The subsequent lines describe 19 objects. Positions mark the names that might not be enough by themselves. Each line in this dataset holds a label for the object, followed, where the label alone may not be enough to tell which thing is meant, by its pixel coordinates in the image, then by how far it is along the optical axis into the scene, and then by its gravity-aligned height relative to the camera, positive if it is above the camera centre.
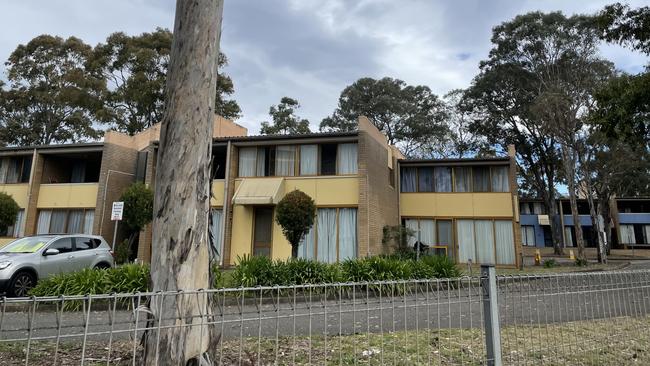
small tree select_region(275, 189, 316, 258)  15.10 +1.47
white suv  10.93 -0.10
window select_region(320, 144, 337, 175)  19.64 +4.54
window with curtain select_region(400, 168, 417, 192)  24.22 +4.49
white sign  14.34 +1.47
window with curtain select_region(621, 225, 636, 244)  44.09 +2.73
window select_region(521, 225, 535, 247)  44.97 +2.74
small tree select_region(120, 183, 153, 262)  17.48 +2.00
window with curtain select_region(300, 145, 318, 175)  19.72 +4.51
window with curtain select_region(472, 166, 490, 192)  22.89 +4.34
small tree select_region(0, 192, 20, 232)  19.55 +1.97
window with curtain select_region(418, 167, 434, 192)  23.88 +4.44
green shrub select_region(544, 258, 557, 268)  22.84 -0.19
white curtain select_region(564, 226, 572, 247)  45.09 +2.49
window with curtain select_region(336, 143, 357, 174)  19.19 +4.43
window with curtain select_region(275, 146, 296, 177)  19.98 +4.50
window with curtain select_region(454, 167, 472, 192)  23.17 +4.34
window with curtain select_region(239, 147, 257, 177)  20.39 +4.54
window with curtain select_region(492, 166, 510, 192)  22.58 +4.27
